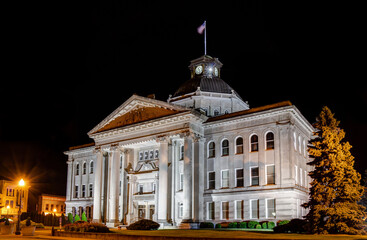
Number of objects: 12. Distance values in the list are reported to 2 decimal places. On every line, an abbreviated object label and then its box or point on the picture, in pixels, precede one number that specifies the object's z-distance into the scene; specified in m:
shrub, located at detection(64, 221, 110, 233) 32.38
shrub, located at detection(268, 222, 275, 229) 37.50
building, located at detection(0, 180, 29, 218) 84.50
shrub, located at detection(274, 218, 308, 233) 32.09
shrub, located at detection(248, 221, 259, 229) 38.42
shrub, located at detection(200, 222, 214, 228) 40.91
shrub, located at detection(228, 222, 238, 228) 39.44
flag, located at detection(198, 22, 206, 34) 55.74
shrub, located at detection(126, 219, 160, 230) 37.84
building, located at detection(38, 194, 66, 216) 85.50
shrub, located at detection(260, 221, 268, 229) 37.57
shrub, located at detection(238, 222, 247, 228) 39.00
